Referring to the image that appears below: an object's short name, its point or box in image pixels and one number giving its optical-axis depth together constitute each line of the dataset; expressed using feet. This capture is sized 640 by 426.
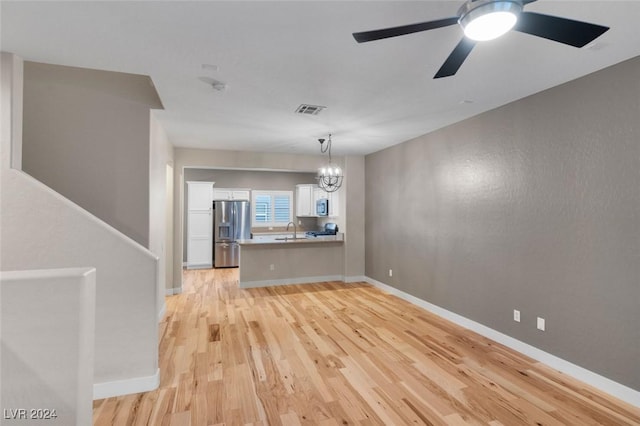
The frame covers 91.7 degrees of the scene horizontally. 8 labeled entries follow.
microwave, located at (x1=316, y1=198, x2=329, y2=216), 26.00
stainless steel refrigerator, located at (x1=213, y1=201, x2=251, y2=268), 26.17
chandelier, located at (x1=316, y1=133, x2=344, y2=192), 15.97
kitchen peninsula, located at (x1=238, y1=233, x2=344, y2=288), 19.56
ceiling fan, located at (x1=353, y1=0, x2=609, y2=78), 4.58
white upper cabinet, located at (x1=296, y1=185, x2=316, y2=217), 28.68
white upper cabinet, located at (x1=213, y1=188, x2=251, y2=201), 27.22
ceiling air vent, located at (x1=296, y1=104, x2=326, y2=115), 11.49
